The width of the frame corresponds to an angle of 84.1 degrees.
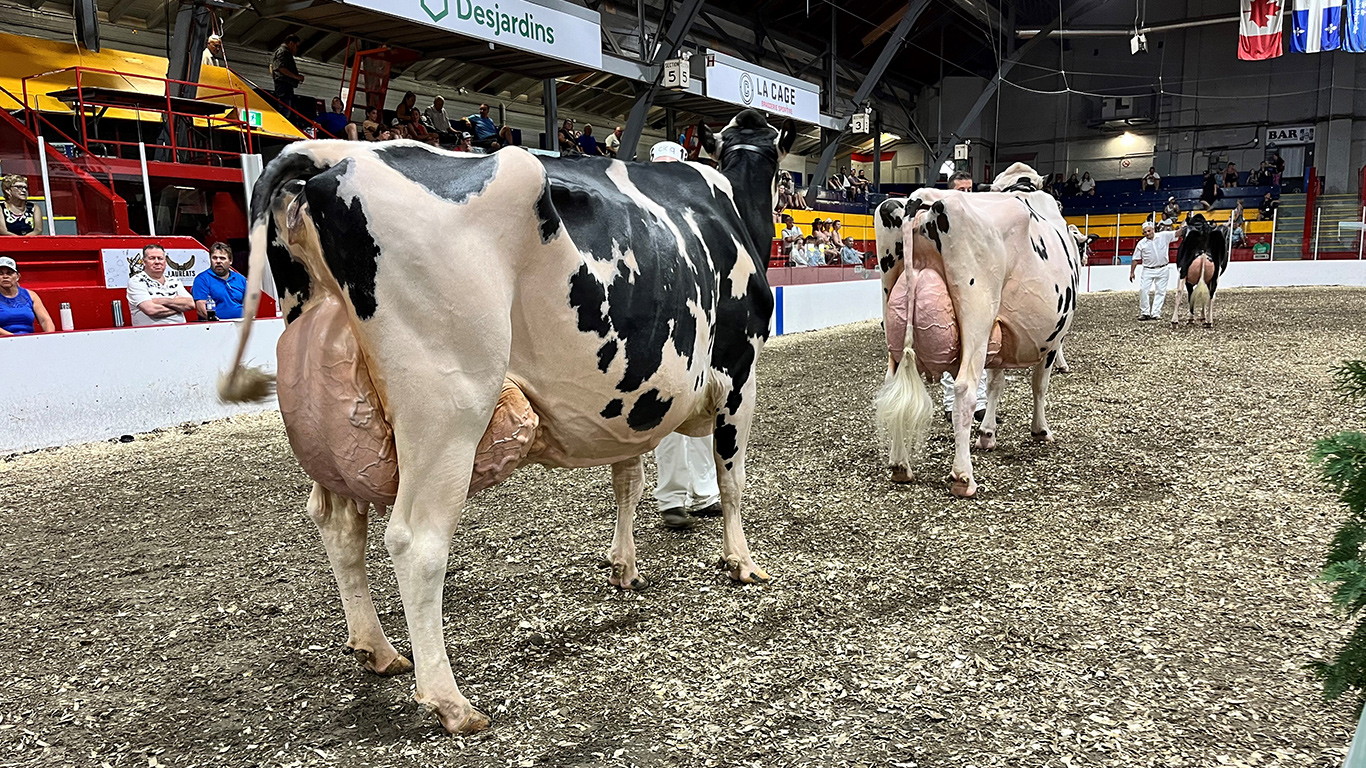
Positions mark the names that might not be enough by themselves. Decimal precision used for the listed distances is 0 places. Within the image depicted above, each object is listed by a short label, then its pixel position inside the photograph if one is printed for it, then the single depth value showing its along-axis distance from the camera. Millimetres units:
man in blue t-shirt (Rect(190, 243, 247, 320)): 7383
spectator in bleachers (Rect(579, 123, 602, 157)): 16938
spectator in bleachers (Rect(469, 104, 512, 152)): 13812
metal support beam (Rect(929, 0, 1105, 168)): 23922
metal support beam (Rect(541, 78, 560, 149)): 13336
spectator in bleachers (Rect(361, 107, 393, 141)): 11516
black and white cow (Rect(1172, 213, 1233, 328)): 11219
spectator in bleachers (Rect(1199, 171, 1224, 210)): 25516
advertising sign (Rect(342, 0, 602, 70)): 9078
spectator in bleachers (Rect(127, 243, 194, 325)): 6914
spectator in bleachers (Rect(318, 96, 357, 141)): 12035
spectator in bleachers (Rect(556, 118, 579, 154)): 15763
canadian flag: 18562
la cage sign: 14773
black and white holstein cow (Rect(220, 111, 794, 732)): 1935
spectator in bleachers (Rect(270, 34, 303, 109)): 12203
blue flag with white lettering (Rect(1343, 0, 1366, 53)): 17328
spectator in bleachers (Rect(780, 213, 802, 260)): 14283
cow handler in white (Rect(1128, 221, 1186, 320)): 12398
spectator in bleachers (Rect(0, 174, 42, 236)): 7656
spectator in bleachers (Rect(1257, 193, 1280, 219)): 24531
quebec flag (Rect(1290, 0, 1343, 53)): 17766
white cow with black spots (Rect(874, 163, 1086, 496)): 4141
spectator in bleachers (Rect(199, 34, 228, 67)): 10395
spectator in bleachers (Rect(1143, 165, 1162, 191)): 28125
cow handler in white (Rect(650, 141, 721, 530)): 3963
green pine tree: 1534
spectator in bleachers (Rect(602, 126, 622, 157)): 14702
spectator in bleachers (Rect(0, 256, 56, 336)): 5898
